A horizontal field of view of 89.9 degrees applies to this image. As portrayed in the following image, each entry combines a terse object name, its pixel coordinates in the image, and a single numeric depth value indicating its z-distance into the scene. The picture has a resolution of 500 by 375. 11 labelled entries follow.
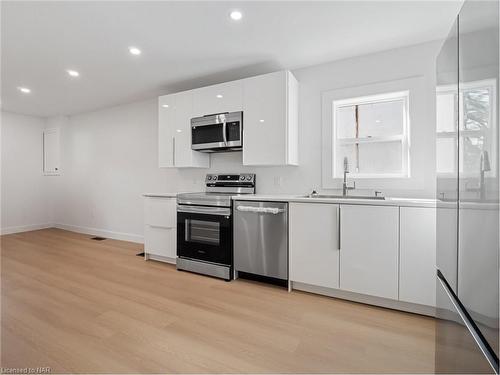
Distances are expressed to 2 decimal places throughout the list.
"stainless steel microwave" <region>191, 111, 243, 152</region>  3.09
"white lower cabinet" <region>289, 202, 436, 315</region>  2.01
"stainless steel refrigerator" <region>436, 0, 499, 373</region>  0.65
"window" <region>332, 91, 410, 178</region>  2.66
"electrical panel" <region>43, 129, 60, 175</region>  5.68
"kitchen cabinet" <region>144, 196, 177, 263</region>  3.33
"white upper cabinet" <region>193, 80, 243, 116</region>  3.07
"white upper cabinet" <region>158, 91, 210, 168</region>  3.47
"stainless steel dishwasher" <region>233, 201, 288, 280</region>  2.55
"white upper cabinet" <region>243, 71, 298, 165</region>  2.79
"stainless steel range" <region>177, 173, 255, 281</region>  2.84
